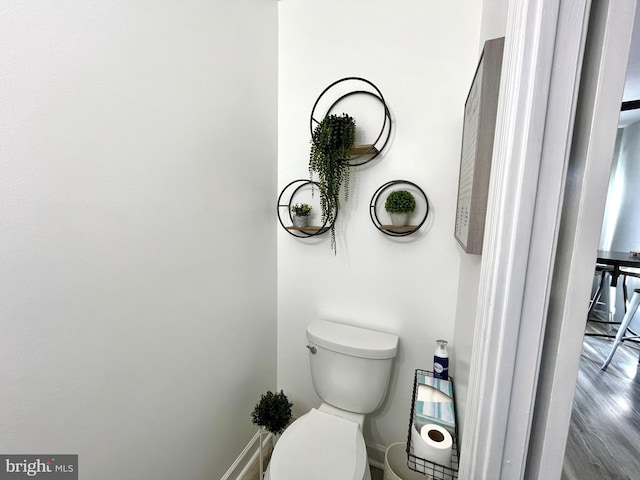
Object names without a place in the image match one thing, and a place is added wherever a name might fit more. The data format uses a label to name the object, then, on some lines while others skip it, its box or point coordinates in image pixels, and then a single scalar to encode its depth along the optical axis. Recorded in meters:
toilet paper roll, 0.69
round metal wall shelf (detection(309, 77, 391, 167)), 1.21
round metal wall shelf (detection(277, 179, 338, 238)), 1.36
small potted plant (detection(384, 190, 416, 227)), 1.16
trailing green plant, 1.18
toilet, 0.96
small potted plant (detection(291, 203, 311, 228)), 1.36
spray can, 1.06
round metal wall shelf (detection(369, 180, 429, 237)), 1.18
